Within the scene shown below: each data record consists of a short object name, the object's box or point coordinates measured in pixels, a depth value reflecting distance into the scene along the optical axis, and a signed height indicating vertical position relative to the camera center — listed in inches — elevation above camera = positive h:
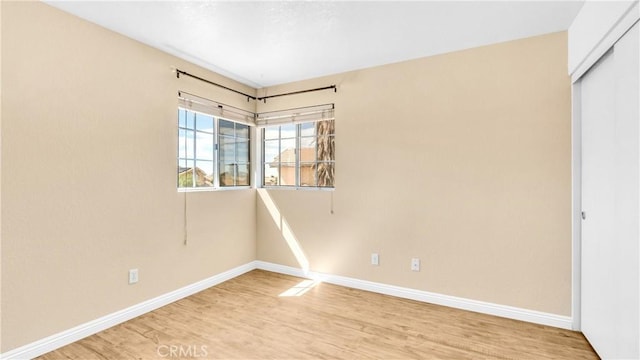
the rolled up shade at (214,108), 121.1 +31.6
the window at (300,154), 143.2 +13.0
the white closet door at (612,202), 62.2 -4.7
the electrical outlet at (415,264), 119.3 -32.9
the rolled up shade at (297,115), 139.3 +31.6
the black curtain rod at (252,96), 118.6 +42.3
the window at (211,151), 124.5 +13.0
